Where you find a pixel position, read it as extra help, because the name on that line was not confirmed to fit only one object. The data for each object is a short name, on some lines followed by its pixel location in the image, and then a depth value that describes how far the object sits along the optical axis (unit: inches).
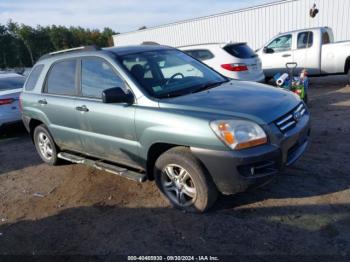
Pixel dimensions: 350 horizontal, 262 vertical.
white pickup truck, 402.9
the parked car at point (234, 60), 326.0
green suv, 127.8
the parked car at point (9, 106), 308.7
